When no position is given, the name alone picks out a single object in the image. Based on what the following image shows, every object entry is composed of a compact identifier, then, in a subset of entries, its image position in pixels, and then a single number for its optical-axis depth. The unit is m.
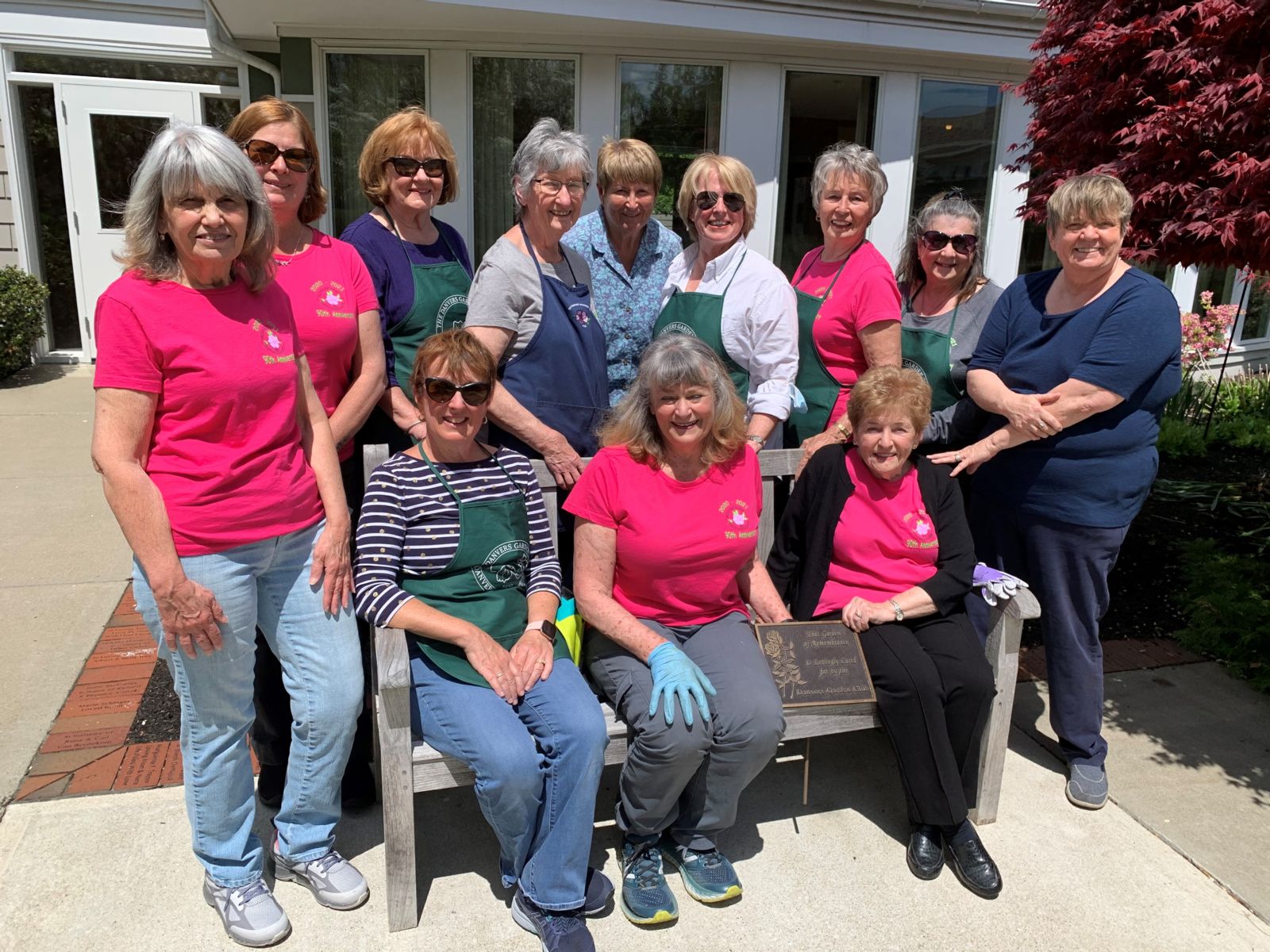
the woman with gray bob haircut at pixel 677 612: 2.52
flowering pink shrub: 8.09
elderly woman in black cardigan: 2.72
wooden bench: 2.34
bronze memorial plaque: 2.72
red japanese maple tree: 3.38
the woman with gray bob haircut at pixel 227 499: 2.07
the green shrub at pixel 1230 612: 3.98
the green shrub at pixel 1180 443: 7.15
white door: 8.91
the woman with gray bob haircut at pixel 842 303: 3.16
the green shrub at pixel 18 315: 8.39
